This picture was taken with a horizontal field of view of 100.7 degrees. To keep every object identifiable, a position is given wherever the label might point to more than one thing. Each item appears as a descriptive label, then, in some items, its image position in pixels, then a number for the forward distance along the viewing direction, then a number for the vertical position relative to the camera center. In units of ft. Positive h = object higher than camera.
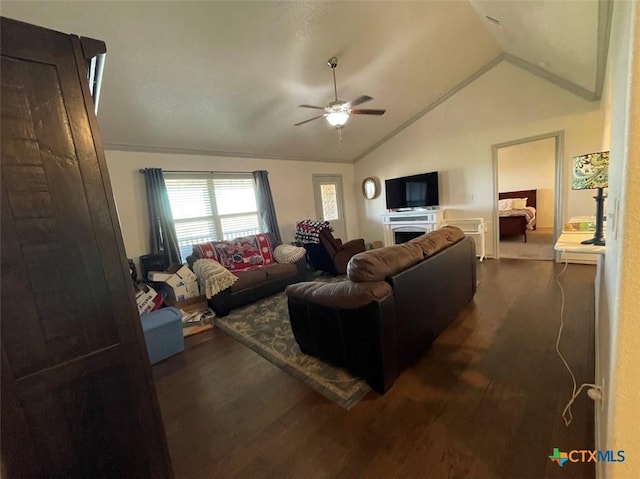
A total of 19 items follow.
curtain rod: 12.22 +2.66
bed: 20.48 -2.70
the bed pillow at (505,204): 23.52 -1.50
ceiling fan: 9.86 +3.54
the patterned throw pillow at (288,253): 14.20 -2.24
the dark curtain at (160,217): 12.21 +0.40
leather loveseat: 11.14 -3.15
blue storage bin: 7.88 -3.25
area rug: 6.16 -4.14
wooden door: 2.27 -0.47
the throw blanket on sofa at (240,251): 12.94 -1.72
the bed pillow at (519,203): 23.44 -1.54
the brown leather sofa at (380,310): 5.68 -2.53
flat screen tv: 17.88 +0.47
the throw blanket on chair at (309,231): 14.82 -1.22
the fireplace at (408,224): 17.48 -1.78
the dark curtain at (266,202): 16.26 +0.74
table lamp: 5.75 +0.03
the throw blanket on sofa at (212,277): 10.90 -2.37
